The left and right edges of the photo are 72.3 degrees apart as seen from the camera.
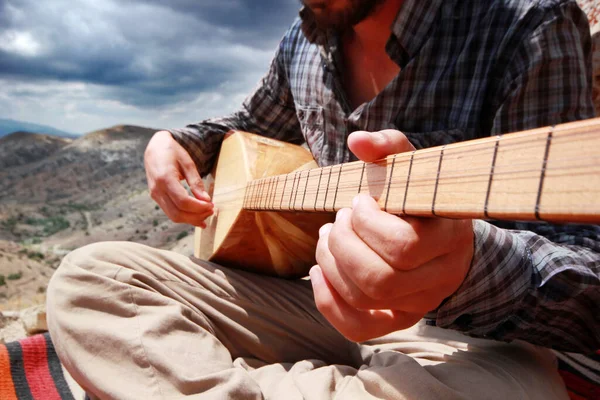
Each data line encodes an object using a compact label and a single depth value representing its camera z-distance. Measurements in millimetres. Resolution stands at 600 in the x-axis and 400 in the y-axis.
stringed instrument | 364
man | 591
